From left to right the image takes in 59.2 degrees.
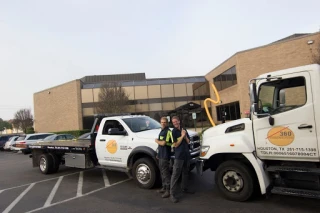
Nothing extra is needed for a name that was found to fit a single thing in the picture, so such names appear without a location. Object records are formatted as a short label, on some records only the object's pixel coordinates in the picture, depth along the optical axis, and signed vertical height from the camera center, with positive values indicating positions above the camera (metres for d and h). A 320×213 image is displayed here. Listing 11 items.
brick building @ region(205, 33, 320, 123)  23.55 +4.40
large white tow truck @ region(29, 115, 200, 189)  7.17 -0.76
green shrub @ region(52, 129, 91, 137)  34.67 -0.93
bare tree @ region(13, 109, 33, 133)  69.69 +2.40
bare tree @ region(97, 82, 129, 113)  32.59 +2.61
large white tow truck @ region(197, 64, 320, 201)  4.91 -0.57
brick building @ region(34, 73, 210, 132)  37.19 +3.12
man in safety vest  6.43 -0.79
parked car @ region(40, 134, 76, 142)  18.79 -0.75
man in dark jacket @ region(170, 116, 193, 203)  6.16 -0.80
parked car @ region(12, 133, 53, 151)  19.63 -0.83
